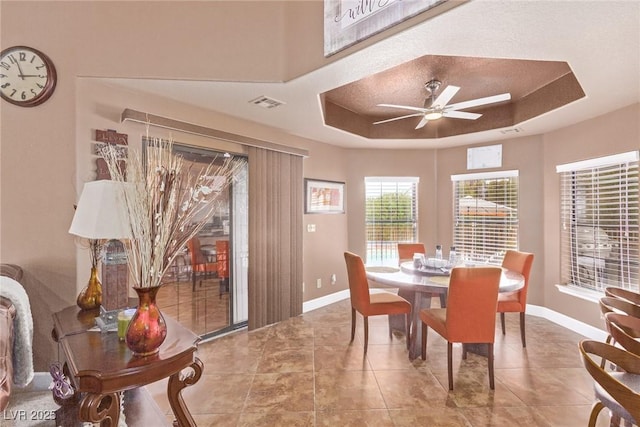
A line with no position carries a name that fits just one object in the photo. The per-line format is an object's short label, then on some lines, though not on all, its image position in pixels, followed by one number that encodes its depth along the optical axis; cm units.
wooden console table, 125
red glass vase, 139
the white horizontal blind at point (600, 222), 313
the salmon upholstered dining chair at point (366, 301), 302
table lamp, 149
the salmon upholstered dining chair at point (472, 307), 237
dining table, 260
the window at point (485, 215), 445
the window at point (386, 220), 511
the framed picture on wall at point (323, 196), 436
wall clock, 235
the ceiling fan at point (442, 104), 262
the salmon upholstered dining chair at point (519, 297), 312
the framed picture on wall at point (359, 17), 184
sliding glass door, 321
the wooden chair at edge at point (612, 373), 126
